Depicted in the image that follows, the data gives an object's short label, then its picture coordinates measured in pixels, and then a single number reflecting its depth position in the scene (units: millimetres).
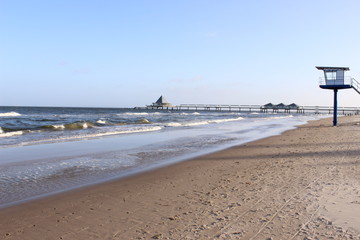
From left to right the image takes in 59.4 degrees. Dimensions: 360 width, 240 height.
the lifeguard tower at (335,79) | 22703
